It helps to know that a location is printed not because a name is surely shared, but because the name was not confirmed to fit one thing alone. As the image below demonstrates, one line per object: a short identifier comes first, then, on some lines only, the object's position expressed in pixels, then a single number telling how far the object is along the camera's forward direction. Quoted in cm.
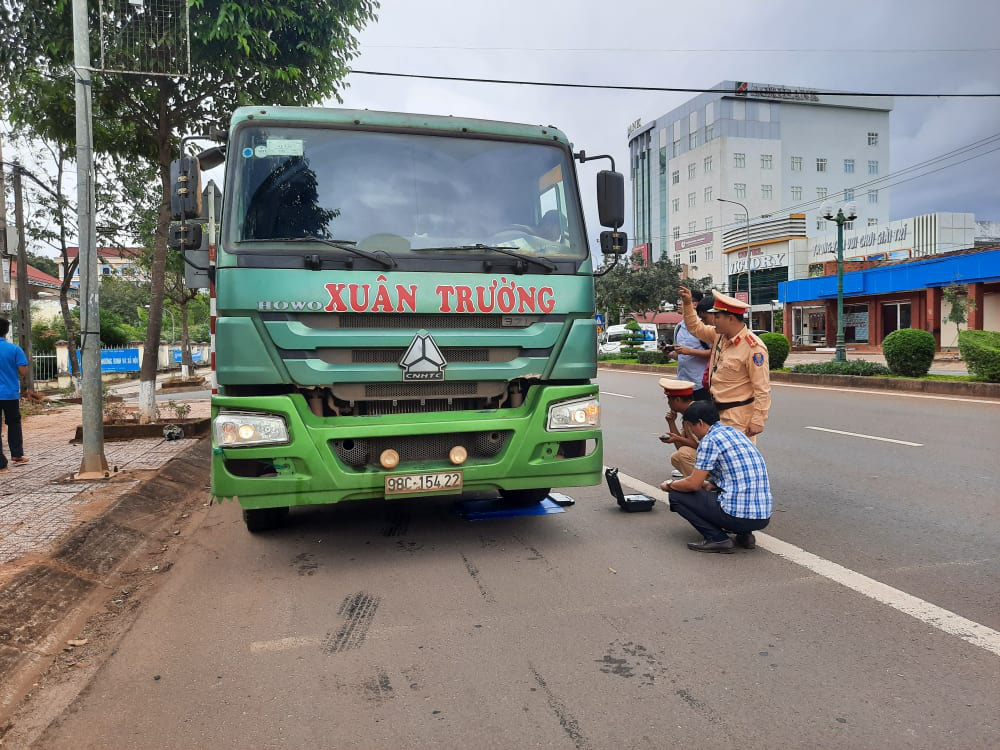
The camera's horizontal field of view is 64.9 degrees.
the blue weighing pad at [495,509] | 552
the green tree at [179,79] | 934
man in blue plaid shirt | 472
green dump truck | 458
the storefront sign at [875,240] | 4231
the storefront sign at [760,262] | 5278
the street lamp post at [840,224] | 2205
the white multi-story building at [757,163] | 7088
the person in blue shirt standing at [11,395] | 867
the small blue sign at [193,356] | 4802
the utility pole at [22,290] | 1803
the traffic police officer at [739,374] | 536
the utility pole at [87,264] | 732
